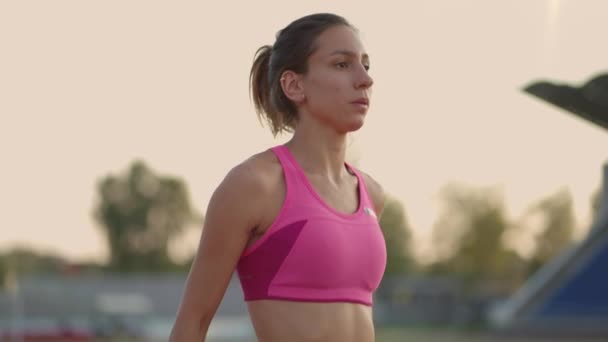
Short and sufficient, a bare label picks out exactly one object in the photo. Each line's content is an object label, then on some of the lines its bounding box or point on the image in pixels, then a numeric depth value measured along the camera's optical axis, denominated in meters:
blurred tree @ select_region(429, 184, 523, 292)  94.19
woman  2.95
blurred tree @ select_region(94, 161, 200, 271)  91.00
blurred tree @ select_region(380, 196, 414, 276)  89.12
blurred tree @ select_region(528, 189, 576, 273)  87.31
